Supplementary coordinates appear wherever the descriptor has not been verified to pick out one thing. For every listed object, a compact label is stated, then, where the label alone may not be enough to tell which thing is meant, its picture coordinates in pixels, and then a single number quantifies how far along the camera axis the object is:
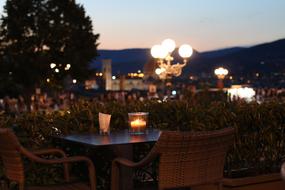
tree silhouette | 40.09
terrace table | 4.70
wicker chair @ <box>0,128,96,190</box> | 4.09
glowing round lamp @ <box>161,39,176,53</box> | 18.02
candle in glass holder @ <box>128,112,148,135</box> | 5.42
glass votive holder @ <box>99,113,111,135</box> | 5.51
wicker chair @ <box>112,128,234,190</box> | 3.79
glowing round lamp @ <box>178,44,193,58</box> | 18.51
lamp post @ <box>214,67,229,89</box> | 30.97
